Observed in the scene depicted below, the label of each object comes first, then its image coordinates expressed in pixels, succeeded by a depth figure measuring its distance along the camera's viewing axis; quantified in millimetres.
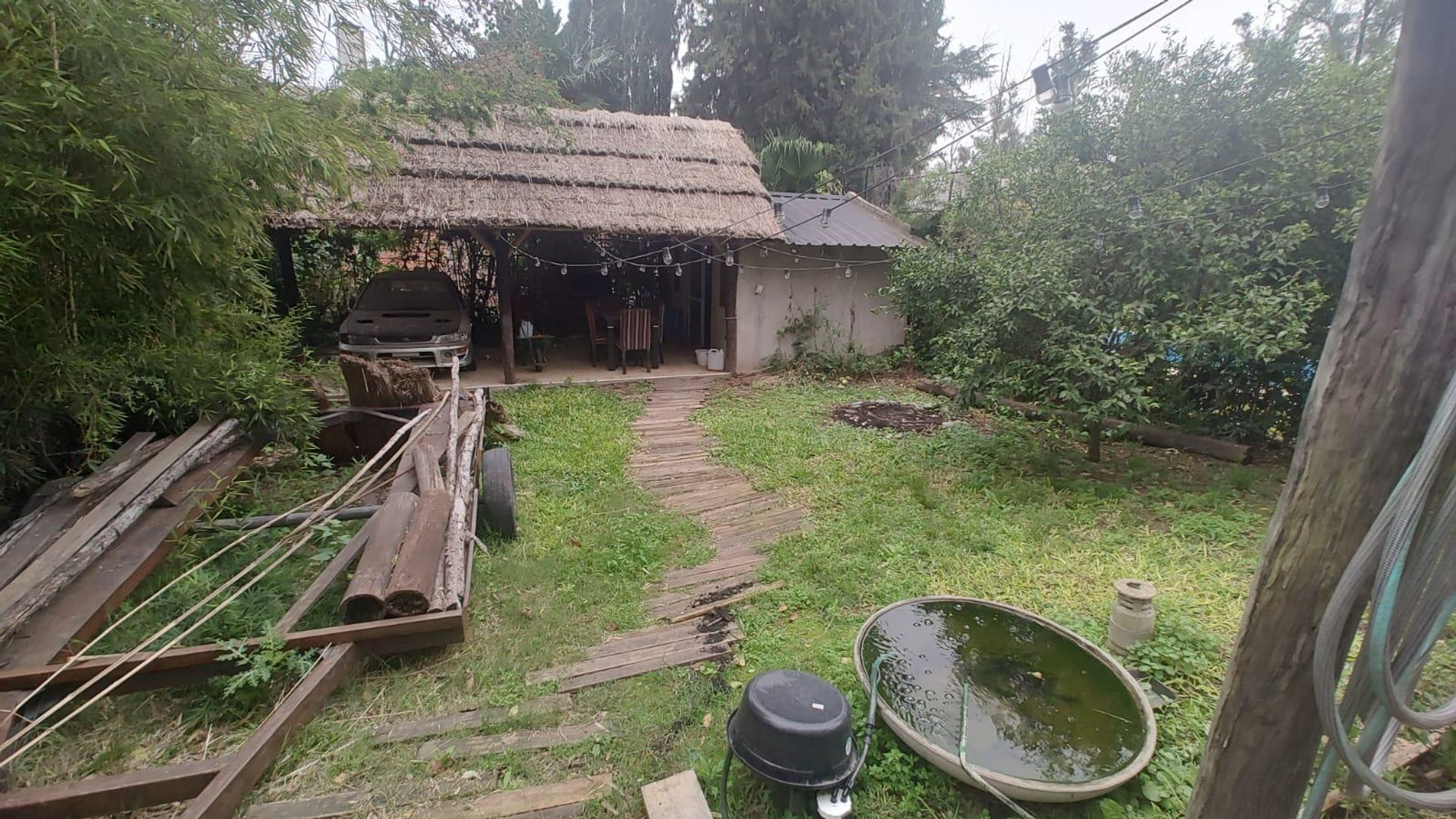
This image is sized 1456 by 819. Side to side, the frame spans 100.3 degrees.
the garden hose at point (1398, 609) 1222
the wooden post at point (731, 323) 10518
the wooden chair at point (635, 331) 10406
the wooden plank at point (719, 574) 4184
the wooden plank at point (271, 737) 2207
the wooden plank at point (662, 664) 3168
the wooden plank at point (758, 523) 4930
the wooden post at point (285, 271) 10227
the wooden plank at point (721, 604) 3786
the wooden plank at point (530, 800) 2375
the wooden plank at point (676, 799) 2252
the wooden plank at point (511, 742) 2682
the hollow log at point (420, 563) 3121
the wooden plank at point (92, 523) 2871
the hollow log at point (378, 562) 3098
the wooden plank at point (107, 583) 2754
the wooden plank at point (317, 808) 2342
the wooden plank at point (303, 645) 2576
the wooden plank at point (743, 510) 5195
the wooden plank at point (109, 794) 2170
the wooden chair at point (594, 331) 10781
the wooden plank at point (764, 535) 4762
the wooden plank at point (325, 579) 3078
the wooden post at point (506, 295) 9344
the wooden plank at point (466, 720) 2771
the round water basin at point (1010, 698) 2459
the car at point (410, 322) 8703
